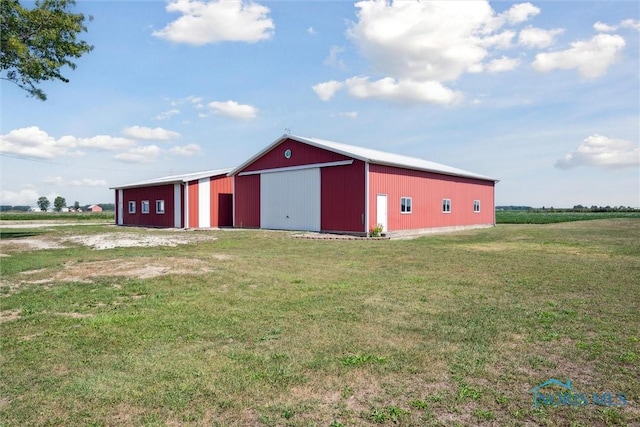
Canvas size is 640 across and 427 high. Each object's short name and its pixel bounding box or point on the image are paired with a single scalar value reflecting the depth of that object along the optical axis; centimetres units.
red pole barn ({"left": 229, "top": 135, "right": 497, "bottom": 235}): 2281
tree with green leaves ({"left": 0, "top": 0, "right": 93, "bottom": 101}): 1911
